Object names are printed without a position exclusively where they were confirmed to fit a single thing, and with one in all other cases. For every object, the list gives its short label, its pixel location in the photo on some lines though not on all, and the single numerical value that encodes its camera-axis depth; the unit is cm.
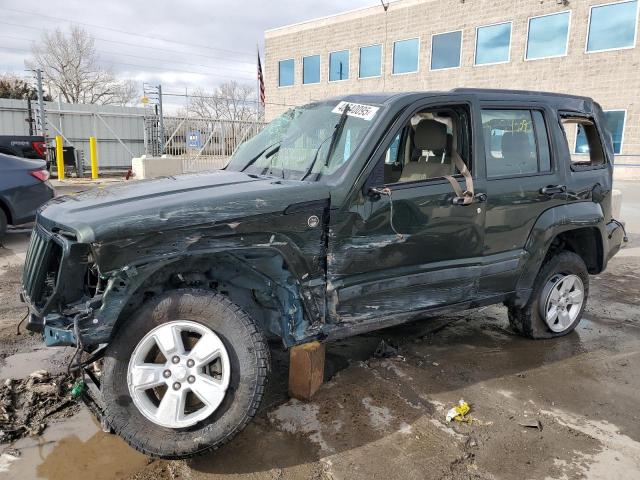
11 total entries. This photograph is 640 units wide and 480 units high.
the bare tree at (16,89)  3345
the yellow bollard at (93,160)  1762
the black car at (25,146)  1145
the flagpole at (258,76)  3288
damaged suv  256
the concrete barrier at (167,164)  1658
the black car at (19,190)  734
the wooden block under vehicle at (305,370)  328
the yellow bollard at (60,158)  1666
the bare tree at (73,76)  4528
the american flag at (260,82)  3203
